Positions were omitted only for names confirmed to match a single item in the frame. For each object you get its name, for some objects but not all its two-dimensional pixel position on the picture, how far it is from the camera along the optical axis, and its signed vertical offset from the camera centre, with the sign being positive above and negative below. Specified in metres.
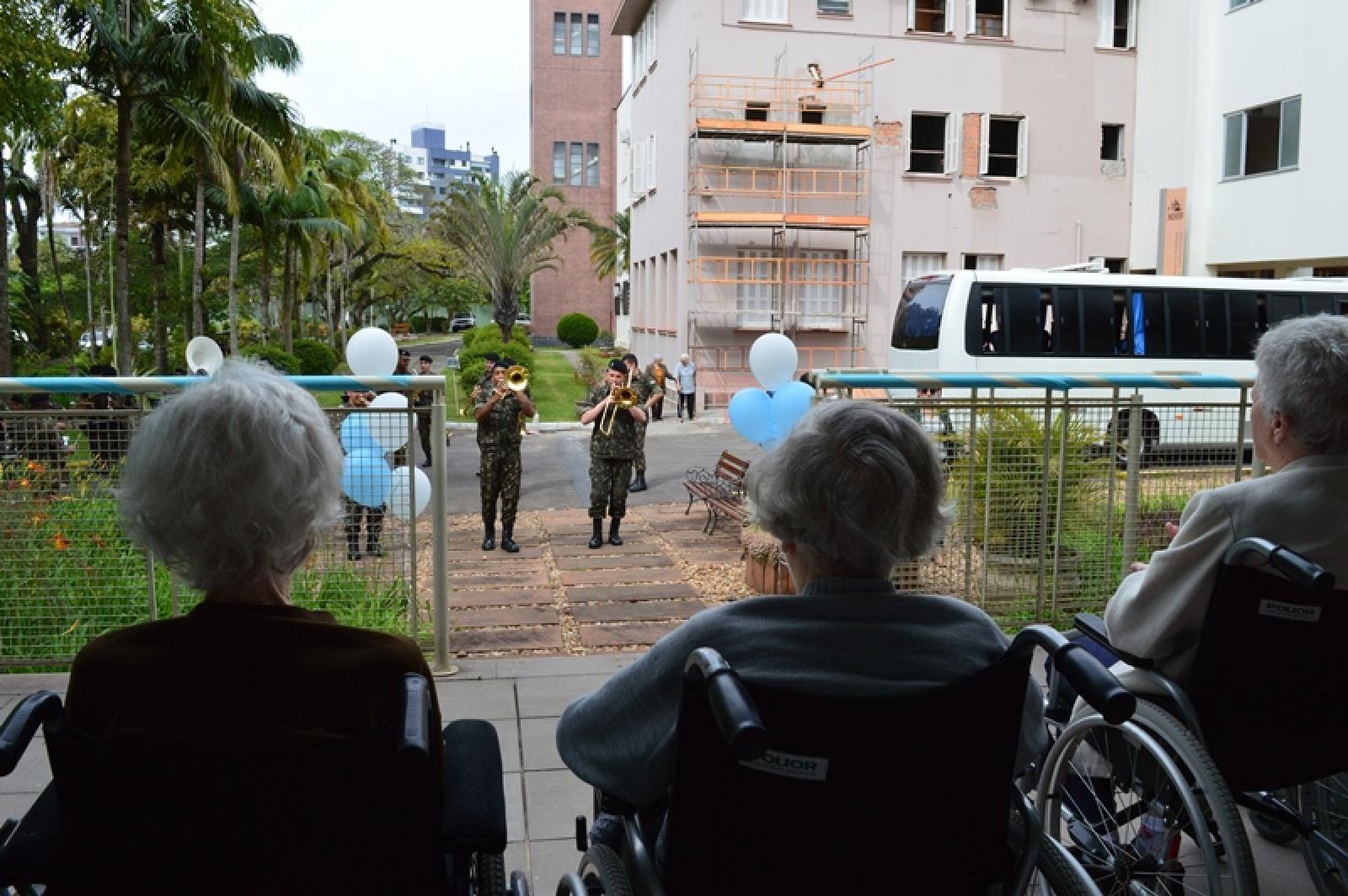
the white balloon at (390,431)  5.20 -0.33
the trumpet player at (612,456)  10.59 -0.91
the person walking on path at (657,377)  16.12 -0.30
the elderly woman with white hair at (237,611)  1.82 -0.43
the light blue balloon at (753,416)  8.61 -0.42
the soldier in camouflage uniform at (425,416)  5.38 -0.27
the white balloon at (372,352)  9.35 +0.05
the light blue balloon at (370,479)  5.04 -0.55
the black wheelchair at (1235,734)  2.56 -0.88
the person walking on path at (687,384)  24.55 -0.52
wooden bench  10.90 -1.34
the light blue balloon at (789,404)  8.20 -0.31
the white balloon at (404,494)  5.27 -0.64
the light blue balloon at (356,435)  4.88 -0.34
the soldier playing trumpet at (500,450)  10.37 -0.83
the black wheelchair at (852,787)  1.80 -0.70
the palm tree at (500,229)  42.00 +4.87
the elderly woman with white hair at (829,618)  1.97 -0.46
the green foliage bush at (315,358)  36.34 -0.01
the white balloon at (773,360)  9.08 +0.00
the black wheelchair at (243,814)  1.74 -0.71
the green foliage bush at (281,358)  28.27 -0.01
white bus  17.14 +0.65
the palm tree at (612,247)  48.78 +5.13
